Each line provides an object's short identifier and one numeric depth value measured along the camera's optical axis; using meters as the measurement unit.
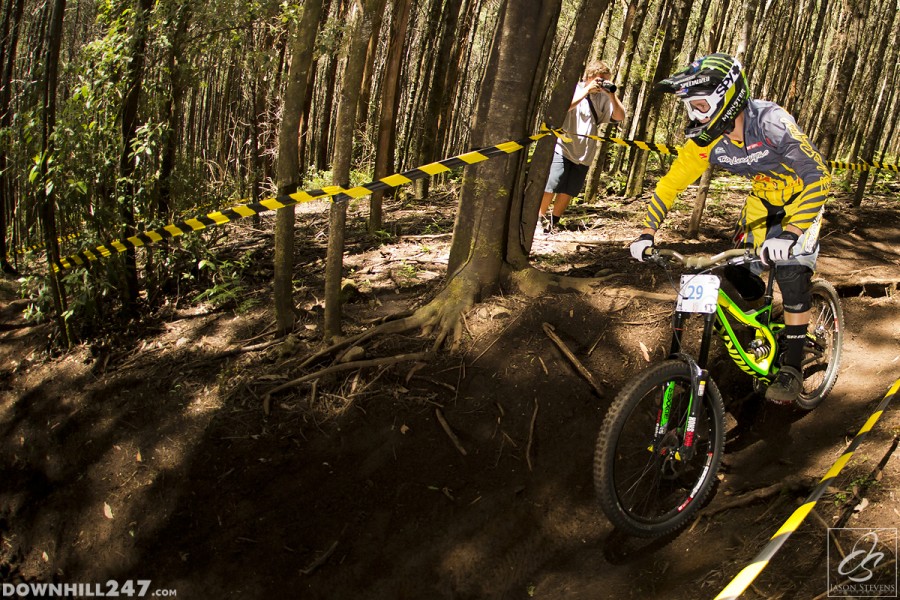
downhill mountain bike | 3.04
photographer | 6.62
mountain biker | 3.28
